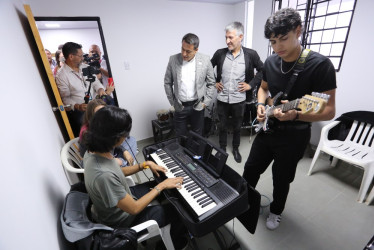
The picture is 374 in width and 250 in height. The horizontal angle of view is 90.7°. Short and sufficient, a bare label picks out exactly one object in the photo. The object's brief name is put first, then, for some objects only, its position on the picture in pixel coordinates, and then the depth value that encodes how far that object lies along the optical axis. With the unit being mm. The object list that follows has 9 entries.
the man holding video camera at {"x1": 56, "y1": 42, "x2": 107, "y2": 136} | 1947
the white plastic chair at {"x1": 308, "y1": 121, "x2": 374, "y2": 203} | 1812
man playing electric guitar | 1095
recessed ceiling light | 2201
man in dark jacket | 2371
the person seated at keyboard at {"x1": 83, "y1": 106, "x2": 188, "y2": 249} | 980
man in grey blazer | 2271
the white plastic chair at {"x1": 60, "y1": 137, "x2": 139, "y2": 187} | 1552
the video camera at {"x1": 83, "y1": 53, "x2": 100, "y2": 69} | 2395
